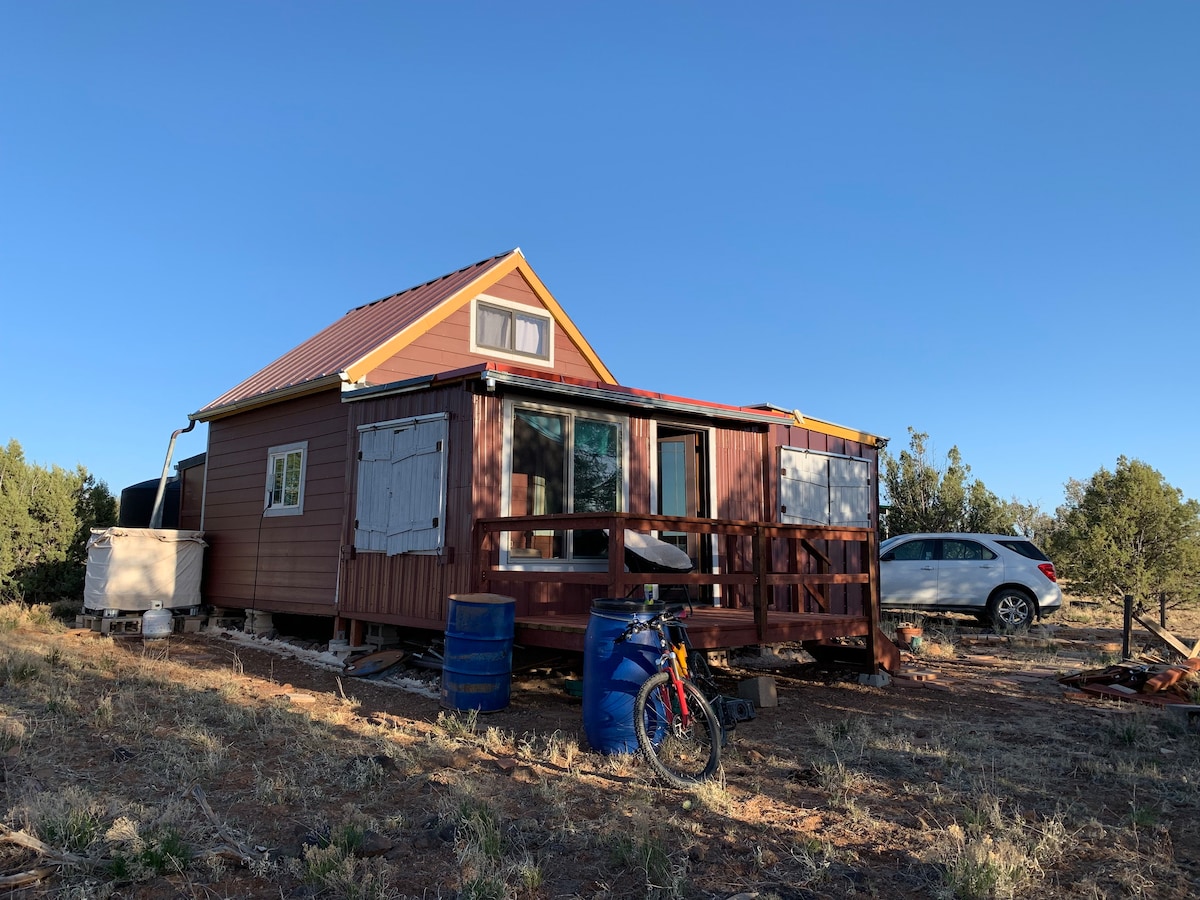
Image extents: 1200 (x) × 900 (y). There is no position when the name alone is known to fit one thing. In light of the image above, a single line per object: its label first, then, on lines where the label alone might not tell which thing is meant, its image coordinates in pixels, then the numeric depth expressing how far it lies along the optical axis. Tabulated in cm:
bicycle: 486
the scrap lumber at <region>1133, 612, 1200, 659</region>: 855
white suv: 1273
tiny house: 802
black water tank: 1558
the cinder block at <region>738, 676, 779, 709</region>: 719
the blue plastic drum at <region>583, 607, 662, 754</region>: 540
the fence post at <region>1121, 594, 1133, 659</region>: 966
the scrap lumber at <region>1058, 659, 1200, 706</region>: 768
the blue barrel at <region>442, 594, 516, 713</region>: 661
